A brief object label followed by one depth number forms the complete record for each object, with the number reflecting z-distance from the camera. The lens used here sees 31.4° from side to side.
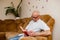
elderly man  1.70
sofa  2.22
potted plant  2.94
